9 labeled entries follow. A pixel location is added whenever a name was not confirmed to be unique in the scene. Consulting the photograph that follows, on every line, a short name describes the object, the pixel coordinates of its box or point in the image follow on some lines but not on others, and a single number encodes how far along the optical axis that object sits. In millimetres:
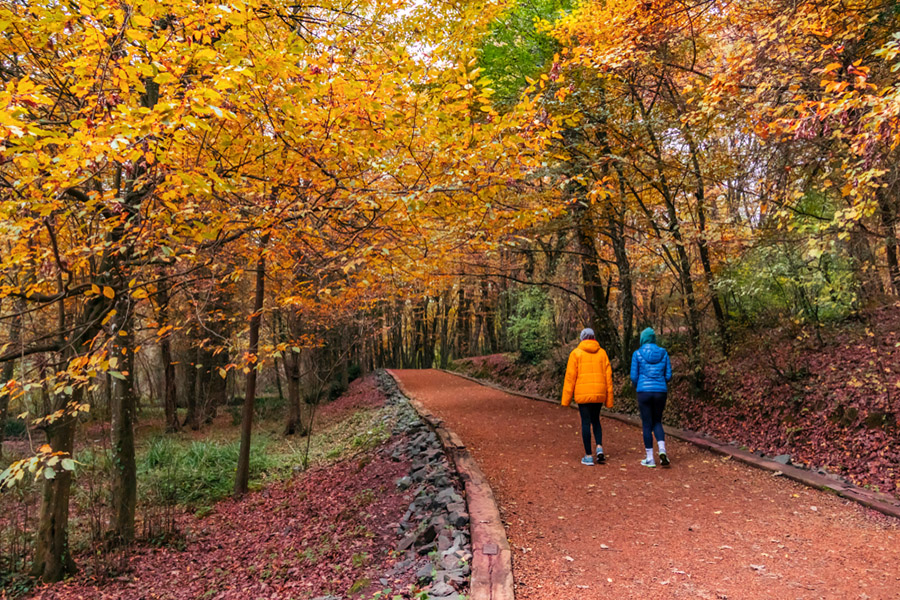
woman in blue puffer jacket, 6637
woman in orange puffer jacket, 6766
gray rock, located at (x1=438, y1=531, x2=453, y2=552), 4285
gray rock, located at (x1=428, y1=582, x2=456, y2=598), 3422
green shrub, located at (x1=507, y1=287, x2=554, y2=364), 15172
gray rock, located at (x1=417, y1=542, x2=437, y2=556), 4434
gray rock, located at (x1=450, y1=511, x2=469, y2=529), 4727
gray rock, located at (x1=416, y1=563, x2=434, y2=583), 3795
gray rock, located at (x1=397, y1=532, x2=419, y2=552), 4777
